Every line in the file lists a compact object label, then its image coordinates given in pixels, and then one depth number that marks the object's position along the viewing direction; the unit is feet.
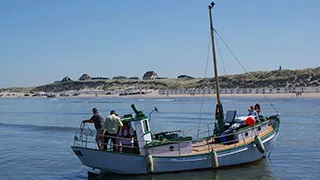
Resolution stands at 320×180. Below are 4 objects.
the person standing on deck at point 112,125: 57.16
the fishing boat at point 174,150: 57.67
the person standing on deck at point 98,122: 59.27
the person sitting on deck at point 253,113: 70.18
